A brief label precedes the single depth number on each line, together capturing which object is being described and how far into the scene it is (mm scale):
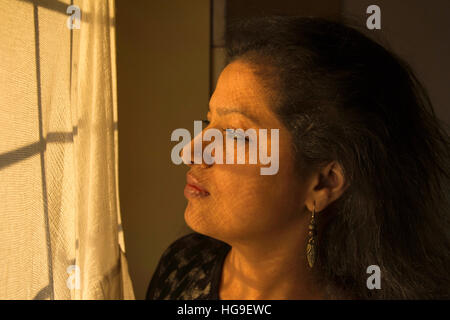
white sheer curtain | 638
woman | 816
